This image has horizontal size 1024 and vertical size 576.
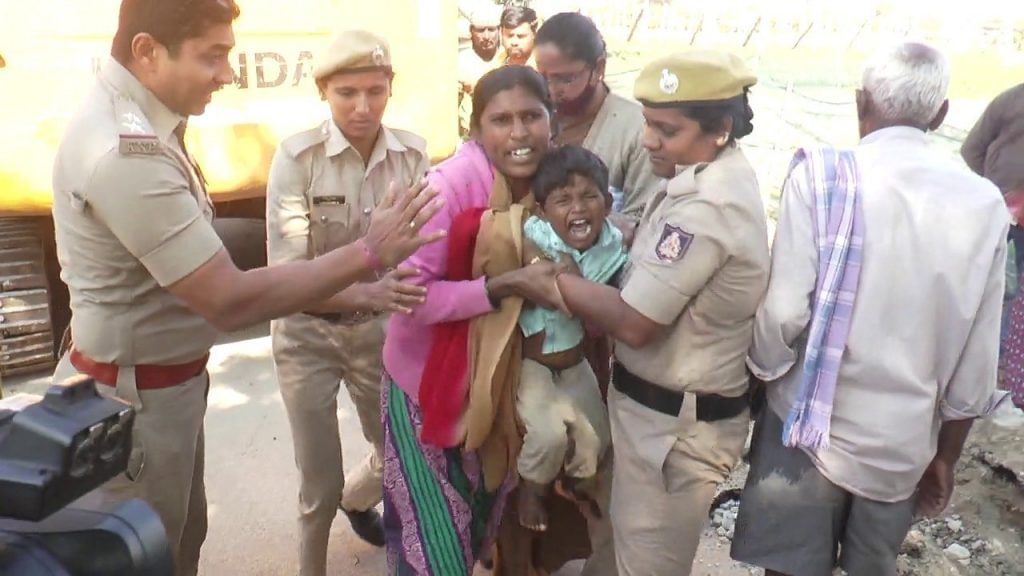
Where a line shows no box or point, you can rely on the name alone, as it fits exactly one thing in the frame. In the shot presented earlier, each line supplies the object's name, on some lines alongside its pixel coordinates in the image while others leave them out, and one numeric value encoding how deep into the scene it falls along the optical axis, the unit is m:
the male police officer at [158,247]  1.93
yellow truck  4.07
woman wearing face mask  3.05
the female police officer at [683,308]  2.12
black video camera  1.07
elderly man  2.08
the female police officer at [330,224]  2.80
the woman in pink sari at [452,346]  2.40
